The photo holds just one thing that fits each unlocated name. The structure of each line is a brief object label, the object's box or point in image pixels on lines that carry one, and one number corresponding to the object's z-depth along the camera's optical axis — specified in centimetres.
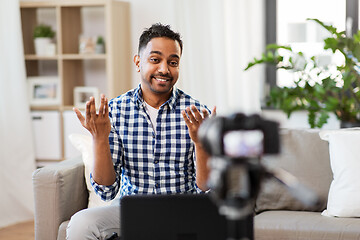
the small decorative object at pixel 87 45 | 396
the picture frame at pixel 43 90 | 404
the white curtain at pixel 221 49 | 402
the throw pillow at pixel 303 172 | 257
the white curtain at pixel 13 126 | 391
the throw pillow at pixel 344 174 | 238
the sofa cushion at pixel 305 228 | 223
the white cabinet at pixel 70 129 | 394
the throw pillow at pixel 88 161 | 256
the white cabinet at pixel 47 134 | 400
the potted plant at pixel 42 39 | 400
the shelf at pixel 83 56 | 389
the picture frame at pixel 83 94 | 403
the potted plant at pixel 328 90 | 290
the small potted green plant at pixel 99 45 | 397
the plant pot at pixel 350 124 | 306
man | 211
